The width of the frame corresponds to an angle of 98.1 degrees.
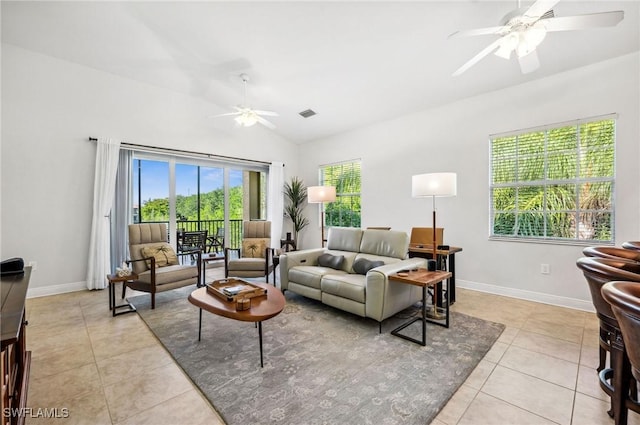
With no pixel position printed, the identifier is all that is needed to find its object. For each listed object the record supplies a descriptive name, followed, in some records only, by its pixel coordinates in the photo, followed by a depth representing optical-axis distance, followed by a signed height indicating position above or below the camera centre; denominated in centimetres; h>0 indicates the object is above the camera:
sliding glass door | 488 +40
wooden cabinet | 103 -69
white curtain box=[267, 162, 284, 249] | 621 +28
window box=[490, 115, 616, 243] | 321 +42
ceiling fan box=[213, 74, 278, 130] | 398 +145
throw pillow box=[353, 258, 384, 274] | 319 -58
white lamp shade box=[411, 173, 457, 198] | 284 +32
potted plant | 652 +30
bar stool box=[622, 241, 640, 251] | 213 -23
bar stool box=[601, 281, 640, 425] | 88 -31
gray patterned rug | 170 -116
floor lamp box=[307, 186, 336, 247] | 455 +35
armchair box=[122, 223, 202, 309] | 339 -65
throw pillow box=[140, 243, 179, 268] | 369 -53
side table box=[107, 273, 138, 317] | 319 -95
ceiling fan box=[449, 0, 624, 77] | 182 +135
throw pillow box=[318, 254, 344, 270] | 358 -60
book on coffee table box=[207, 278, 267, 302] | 240 -69
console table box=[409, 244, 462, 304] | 334 -48
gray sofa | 271 -69
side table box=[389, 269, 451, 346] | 246 -59
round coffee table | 210 -74
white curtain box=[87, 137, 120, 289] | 409 +3
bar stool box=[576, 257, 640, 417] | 143 -43
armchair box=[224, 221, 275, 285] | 416 -63
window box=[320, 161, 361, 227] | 565 +48
